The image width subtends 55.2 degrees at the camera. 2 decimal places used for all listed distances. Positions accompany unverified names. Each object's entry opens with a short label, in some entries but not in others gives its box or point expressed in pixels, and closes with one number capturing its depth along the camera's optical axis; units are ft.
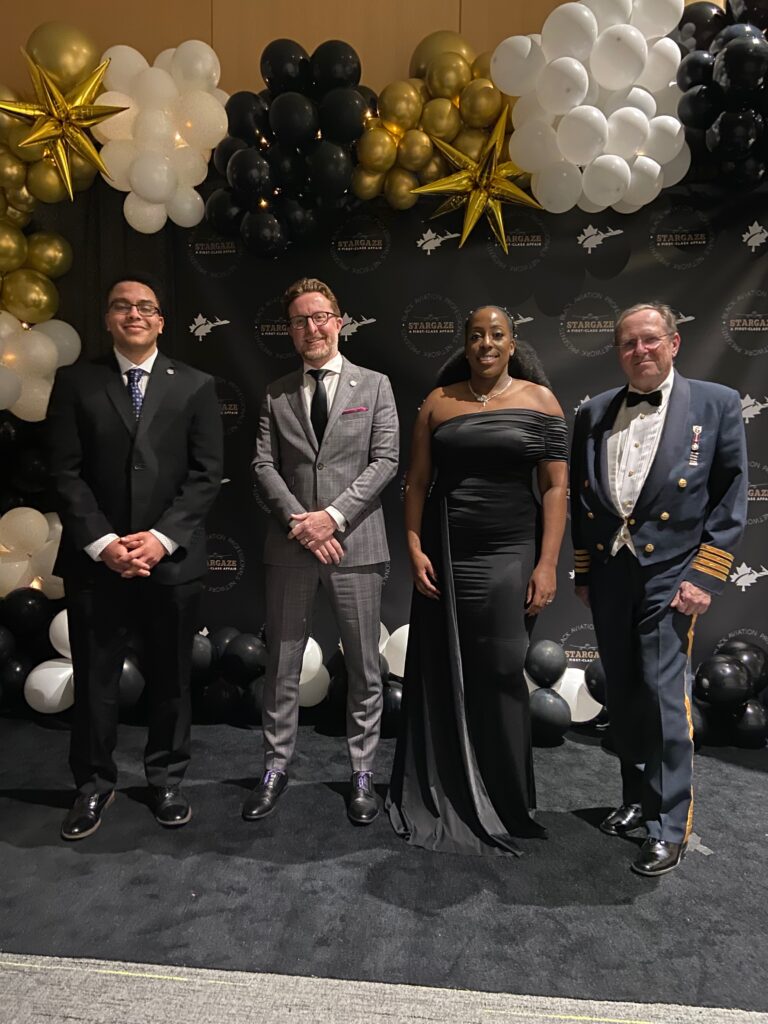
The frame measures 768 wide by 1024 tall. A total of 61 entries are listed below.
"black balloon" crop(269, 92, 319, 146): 11.25
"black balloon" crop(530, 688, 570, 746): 11.83
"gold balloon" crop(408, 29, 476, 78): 11.91
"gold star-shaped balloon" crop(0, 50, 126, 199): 11.87
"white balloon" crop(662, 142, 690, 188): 11.49
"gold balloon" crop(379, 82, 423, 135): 11.65
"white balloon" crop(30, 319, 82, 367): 13.04
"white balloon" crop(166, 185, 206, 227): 12.44
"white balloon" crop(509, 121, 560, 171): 11.15
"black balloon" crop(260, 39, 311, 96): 11.50
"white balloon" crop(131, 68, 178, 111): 12.00
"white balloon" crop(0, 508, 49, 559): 12.76
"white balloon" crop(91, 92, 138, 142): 12.11
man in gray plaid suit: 9.39
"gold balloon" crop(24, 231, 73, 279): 13.02
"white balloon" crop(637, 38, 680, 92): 11.03
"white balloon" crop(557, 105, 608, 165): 10.78
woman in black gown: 8.74
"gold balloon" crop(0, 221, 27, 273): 12.60
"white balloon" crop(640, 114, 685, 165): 11.09
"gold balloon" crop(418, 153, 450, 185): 11.90
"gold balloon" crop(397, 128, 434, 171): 11.65
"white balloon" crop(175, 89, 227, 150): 12.04
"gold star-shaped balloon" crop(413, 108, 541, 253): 11.71
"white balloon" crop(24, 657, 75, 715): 12.42
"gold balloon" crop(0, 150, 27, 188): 12.48
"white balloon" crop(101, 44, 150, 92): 12.21
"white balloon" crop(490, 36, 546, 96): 10.84
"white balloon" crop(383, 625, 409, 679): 12.50
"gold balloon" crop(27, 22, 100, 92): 11.89
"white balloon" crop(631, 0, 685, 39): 10.87
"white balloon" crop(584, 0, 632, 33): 10.82
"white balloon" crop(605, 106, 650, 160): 10.93
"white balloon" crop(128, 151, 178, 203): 11.98
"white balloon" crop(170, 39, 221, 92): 12.13
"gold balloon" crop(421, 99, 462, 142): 11.62
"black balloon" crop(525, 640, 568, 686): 12.32
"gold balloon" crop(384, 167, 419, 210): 11.98
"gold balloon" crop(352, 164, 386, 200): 11.94
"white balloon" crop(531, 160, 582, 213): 11.41
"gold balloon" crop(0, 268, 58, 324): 12.83
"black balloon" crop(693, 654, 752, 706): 11.68
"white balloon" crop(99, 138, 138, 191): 12.19
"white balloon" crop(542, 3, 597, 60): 10.61
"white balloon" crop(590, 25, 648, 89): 10.59
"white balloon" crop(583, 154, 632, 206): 11.10
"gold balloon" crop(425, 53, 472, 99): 11.62
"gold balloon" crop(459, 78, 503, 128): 11.49
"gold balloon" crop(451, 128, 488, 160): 11.80
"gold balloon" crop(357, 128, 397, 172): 11.62
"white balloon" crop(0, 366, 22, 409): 12.30
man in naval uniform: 8.38
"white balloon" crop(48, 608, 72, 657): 12.69
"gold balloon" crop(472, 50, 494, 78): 11.76
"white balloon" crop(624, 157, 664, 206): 11.27
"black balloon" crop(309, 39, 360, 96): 11.39
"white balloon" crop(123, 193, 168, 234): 12.51
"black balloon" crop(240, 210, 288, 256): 11.87
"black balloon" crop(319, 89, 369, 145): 11.27
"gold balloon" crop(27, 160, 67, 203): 12.50
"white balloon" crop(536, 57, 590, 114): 10.68
